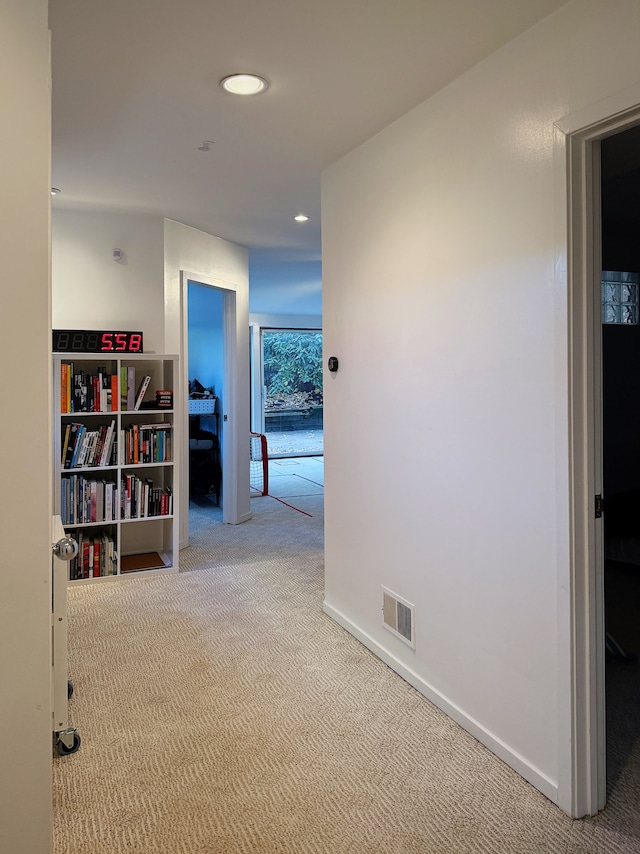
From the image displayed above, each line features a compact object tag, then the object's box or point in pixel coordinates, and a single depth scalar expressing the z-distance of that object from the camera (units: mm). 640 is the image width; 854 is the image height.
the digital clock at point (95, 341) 4312
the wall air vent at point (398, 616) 2836
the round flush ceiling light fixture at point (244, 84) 2457
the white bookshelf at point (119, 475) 4188
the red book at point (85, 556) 4223
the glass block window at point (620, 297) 4691
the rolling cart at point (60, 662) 2154
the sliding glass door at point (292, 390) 11000
